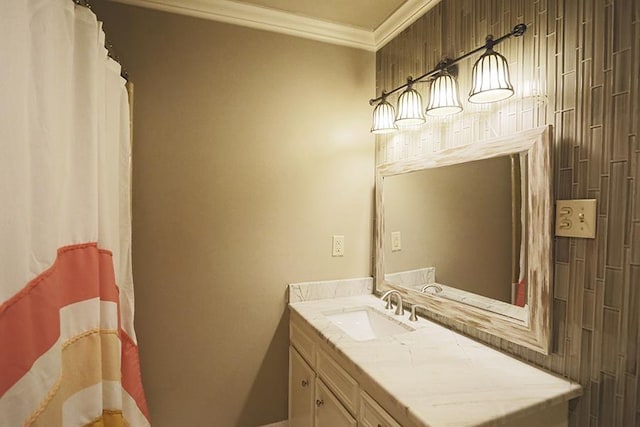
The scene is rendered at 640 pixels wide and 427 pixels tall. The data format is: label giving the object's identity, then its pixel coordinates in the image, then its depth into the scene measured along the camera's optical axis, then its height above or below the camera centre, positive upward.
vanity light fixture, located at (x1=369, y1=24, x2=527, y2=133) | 1.25 +0.49
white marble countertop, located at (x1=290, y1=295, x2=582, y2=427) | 0.94 -0.58
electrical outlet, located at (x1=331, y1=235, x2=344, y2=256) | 2.10 -0.26
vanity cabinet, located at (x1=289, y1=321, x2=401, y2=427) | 1.20 -0.81
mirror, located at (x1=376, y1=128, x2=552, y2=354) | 1.17 -0.13
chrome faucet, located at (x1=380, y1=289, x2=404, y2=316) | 1.74 -0.52
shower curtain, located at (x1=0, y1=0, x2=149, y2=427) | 0.71 -0.05
